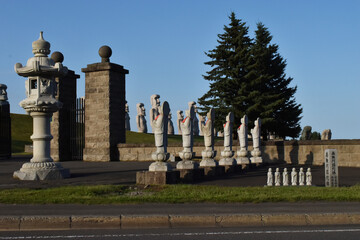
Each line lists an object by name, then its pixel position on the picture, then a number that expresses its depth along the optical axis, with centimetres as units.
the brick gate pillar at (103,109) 2673
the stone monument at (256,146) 2444
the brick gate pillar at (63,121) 2861
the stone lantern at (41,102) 1482
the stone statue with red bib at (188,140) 1591
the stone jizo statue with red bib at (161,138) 1395
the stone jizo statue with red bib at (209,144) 1777
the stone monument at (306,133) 5506
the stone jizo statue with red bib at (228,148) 1995
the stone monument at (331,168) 1388
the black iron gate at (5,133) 3041
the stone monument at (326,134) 4250
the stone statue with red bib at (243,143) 2209
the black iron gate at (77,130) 2869
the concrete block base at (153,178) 1344
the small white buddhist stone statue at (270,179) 1409
